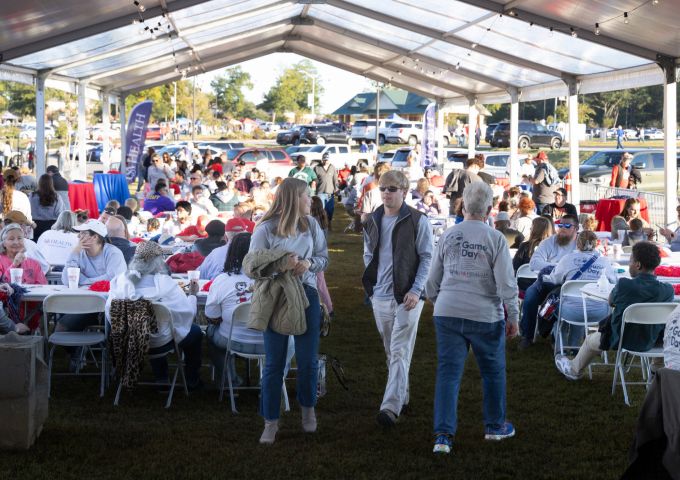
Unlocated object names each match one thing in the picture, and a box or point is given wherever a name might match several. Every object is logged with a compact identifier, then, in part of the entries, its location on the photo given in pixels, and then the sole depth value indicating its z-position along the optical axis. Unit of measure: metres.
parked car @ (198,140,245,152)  44.28
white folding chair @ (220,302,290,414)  6.34
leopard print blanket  6.34
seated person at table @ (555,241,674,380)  6.55
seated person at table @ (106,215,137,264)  8.77
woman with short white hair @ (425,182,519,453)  5.25
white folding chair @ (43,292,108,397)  6.65
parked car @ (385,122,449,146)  52.56
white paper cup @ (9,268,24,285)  7.13
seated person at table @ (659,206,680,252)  10.38
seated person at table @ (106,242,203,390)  6.41
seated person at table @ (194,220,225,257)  9.27
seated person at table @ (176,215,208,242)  11.18
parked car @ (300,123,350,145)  52.60
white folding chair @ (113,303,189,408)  6.44
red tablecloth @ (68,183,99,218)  17.44
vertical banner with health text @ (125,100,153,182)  23.00
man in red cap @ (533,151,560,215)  16.84
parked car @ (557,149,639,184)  26.55
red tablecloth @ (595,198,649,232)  14.63
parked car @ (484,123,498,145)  49.54
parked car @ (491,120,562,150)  47.34
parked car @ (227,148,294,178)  31.47
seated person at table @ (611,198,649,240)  10.88
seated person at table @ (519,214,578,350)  8.64
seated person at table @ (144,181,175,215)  14.72
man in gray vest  5.73
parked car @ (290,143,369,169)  40.22
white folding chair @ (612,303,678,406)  6.38
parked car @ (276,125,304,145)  54.44
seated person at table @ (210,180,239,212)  15.10
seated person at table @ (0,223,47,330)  7.46
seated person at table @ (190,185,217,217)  13.50
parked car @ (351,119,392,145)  53.16
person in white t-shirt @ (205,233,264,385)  6.38
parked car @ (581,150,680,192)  25.48
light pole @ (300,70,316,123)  82.62
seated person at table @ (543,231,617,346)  7.84
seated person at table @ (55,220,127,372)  7.52
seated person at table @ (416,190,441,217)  14.64
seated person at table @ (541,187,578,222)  12.90
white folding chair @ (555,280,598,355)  7.68
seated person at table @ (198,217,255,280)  7.84
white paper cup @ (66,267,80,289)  7.19
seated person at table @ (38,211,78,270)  9.06
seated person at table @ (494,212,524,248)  10.81
